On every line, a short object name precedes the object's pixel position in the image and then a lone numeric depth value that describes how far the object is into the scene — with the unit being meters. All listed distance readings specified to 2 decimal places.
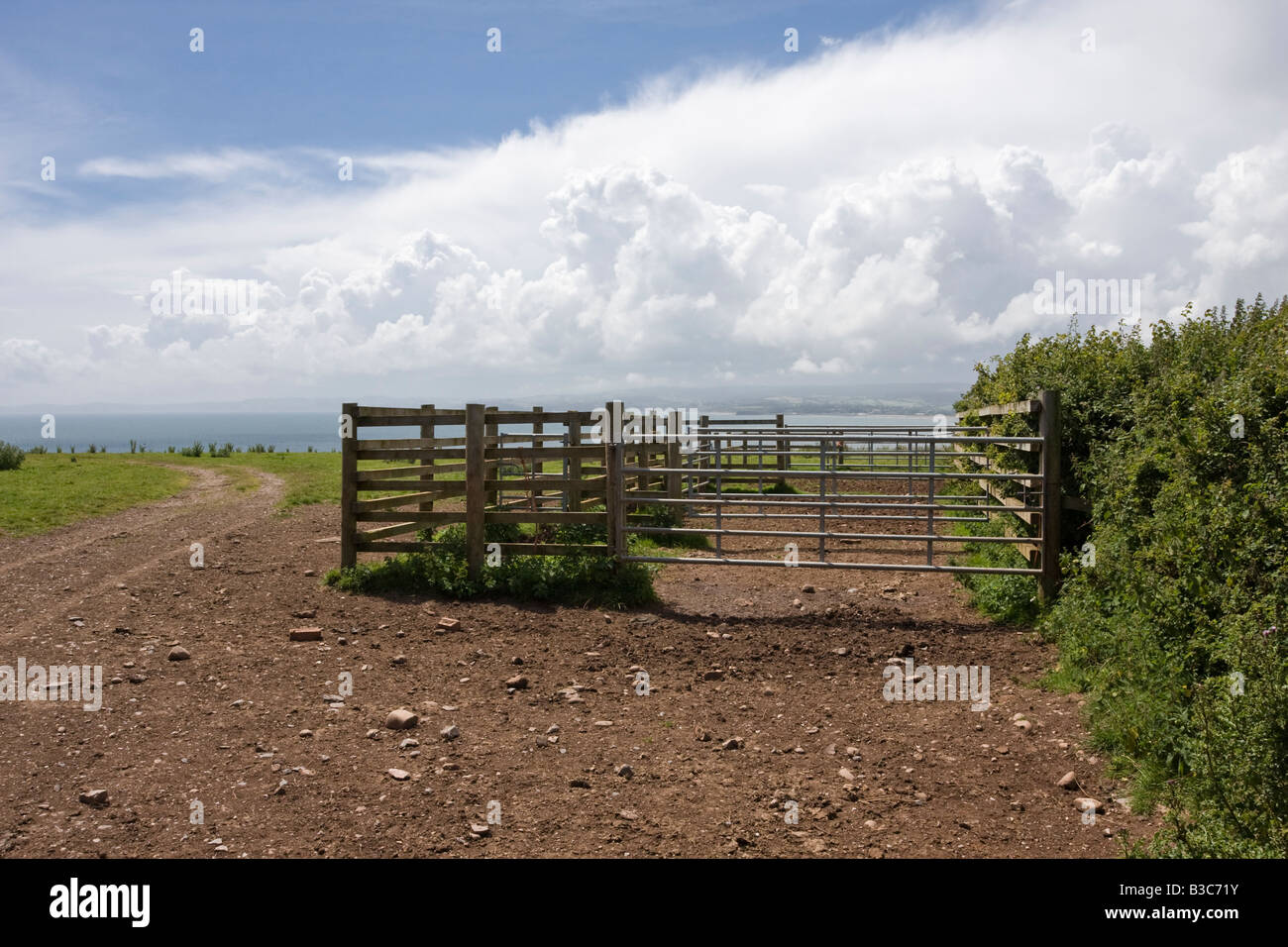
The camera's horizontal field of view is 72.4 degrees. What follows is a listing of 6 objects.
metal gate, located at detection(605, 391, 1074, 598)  8.31
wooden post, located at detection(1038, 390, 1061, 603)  8.25
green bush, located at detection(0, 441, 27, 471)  21.23
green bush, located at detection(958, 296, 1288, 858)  3.79
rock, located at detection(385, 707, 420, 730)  5.66
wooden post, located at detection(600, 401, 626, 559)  9.54
